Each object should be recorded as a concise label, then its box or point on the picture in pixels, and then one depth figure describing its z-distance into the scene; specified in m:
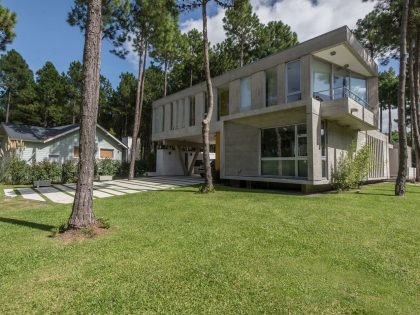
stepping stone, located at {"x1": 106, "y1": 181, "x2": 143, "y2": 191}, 12.94
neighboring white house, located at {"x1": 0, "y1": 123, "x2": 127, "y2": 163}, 18.06
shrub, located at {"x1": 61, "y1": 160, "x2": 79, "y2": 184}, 16.95
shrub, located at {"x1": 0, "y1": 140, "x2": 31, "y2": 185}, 15.09
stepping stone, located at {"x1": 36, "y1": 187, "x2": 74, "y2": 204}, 9.29
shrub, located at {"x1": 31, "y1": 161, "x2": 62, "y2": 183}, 15.91
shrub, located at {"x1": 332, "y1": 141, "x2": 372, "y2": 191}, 11.05
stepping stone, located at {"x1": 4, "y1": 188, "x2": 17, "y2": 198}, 10.34
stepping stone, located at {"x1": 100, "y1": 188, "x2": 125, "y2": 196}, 10.80
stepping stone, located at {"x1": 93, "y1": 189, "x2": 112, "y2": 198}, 10.25
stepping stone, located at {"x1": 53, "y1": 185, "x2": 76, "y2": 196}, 11.61
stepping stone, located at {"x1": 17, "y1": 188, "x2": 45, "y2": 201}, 9.80
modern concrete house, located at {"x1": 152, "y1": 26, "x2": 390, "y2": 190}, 10.67
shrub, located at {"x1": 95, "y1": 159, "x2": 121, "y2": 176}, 19.75
